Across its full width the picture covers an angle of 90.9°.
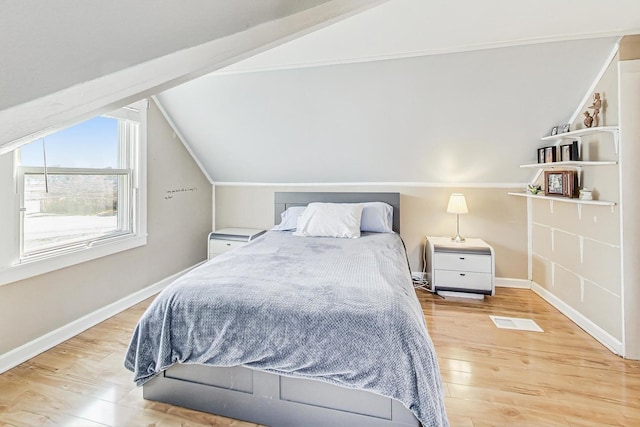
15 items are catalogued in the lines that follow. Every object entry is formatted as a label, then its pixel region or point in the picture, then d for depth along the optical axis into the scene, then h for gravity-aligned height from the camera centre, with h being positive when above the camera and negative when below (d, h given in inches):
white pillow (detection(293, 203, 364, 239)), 125.4 -1.7
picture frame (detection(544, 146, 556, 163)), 109.7 +21.4
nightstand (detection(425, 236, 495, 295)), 122.7 -20.7
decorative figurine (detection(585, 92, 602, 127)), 93.1 +32.2
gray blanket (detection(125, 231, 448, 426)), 54.8 -21.7
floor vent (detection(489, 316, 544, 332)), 101.6 -36.0
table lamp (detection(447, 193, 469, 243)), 130.4 +4.3
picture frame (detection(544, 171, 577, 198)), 102.8 +10.7
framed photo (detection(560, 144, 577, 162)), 102.3 +20.4
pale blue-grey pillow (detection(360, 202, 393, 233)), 135.0 -1.0
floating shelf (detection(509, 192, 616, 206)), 86.9 +3.9
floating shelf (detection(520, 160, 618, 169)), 89.2 +16.6
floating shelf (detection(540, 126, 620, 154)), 85.8 +24.8
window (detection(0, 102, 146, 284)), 85.8 +8.0
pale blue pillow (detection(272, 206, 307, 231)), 142.3 -1.0
